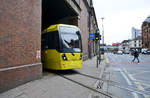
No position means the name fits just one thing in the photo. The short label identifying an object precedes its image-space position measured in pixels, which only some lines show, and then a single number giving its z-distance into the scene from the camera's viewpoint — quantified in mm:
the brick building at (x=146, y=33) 65750
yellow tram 7746
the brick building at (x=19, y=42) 4723
